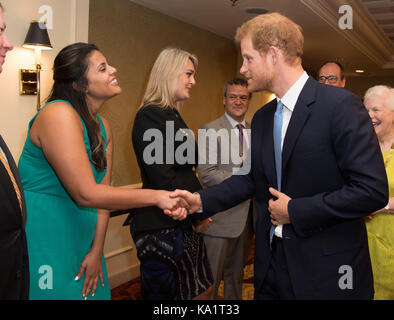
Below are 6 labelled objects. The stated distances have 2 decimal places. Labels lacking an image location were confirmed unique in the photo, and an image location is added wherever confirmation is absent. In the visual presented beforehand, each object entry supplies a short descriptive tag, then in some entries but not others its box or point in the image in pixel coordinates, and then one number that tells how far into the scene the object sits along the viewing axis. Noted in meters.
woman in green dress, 1.77
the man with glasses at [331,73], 3.78
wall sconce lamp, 2.92
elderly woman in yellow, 2.36
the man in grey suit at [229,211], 3.14
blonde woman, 2.34
